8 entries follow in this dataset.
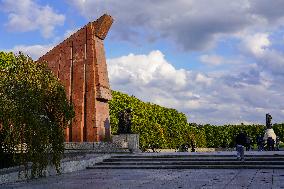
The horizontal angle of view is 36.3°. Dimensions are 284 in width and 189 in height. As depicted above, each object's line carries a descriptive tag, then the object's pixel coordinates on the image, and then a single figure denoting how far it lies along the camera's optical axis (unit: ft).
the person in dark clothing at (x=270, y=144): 93.64
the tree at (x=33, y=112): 41.01
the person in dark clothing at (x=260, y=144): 96.09
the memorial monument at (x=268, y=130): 112.57
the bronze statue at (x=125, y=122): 77.66
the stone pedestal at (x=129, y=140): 76.07
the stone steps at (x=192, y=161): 55.72
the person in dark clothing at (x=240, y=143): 57.72
